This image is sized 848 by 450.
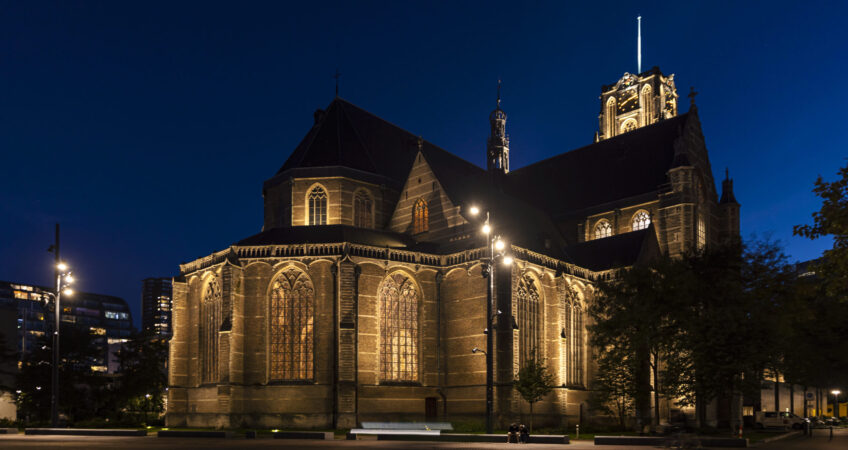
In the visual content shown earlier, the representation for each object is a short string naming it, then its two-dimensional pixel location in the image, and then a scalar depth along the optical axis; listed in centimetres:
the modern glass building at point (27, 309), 17895
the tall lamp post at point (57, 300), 3400
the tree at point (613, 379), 3822
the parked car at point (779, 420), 4781
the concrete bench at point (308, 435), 3219
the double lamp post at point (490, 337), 3064
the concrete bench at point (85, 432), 3392
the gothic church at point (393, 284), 4225
